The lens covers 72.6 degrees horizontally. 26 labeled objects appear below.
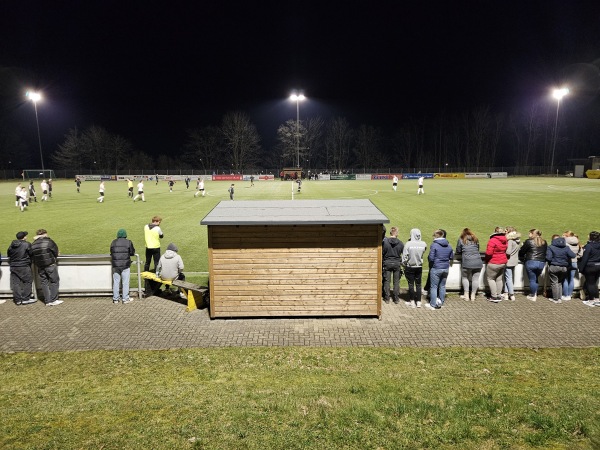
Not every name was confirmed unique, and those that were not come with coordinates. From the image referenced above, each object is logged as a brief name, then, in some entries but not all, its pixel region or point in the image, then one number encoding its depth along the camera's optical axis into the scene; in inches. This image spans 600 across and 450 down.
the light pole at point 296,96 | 1667.8
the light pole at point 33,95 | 1848.2
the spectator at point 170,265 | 397.1
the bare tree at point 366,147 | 3838.6
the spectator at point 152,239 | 454.9
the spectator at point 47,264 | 382.9
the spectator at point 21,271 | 384.5
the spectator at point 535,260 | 392.8
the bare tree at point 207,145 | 3791.8
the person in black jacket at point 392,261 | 379.6
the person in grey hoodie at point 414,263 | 373.4
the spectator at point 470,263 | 390.9
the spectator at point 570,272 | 391.5
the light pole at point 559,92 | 2293.3
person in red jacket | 387.2
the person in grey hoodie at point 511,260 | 398.3
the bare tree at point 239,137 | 3668.8
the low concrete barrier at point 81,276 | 407.2
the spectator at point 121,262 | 390.9
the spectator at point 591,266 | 376.5
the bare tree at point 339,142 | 3853.3
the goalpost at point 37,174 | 2960.1
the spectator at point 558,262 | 383.1
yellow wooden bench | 373.7
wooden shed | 346.9
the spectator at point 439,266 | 370.3
